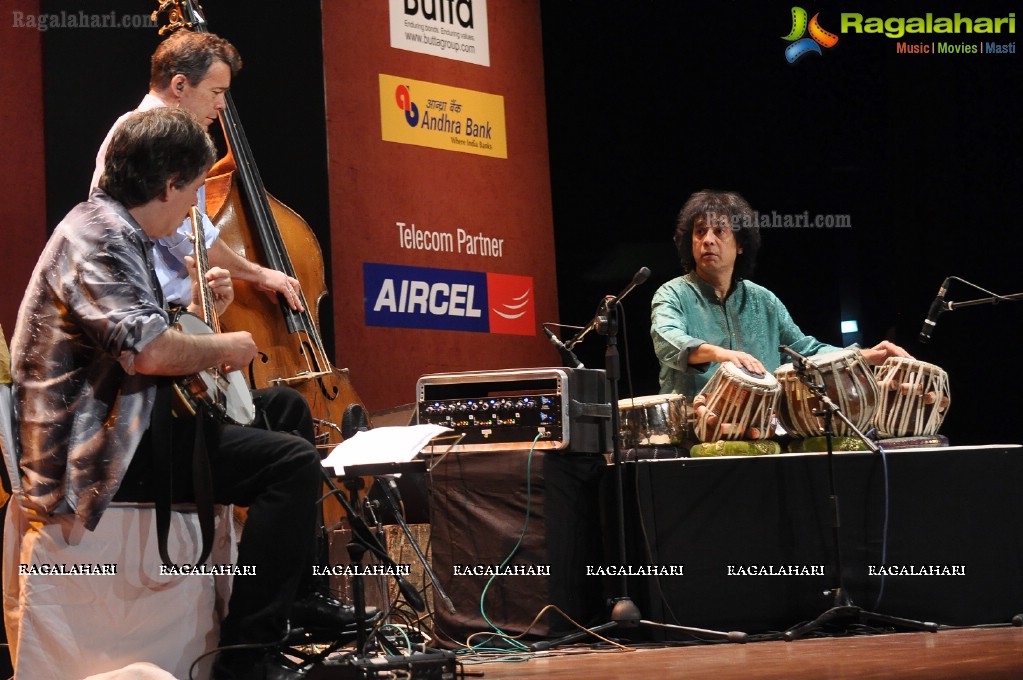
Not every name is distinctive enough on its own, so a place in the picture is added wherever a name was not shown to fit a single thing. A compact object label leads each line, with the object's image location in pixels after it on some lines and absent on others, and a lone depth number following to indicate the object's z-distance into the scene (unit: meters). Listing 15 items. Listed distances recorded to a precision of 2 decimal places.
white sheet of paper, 4.74
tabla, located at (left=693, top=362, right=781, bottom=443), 8.10
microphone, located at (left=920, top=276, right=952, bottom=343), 8.87
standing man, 7.22
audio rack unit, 7.59
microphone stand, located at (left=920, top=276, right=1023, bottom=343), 8.87
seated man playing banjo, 4.83
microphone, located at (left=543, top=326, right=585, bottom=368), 8.09
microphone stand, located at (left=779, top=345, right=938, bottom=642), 7.39
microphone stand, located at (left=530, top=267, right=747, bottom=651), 7.45
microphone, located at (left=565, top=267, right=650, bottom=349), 7.70
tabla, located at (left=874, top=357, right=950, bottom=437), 8.61
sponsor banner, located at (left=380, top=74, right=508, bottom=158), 11.57
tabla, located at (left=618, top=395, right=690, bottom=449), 8.58
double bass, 7.55
